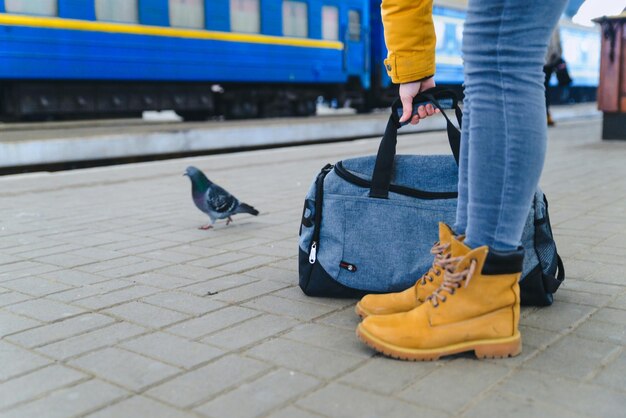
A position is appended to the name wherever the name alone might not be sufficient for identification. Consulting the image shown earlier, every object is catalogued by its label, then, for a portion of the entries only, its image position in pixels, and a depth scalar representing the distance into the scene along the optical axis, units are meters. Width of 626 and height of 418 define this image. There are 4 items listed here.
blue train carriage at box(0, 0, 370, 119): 10.41
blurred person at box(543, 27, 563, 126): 11.59
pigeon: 4.00
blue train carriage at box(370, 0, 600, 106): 17.30
